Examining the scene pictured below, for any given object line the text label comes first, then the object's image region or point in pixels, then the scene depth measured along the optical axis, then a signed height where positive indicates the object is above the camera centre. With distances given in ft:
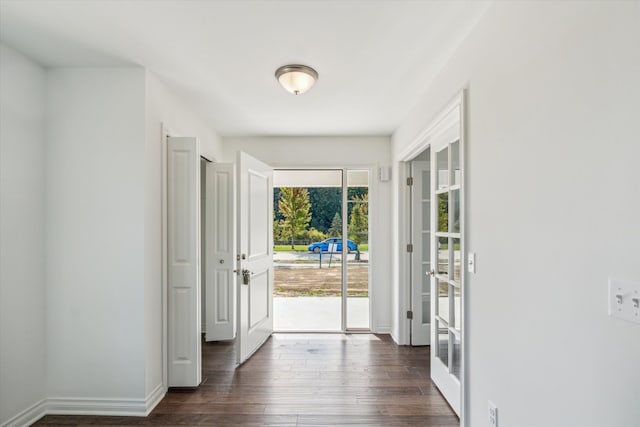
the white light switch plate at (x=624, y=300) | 3.11 -0.76
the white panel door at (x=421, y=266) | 12.94 -1.77
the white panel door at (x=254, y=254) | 11.20 -1.27
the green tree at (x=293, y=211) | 36.96 +0.82
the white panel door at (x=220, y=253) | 13.17 -1.30
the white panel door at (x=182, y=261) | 9.23 -1.12
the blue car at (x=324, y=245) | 33.99 -2.68
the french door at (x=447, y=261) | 7.89 -1.05
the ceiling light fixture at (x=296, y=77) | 8.02 +3.34
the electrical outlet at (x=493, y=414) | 5.69 -3.25
